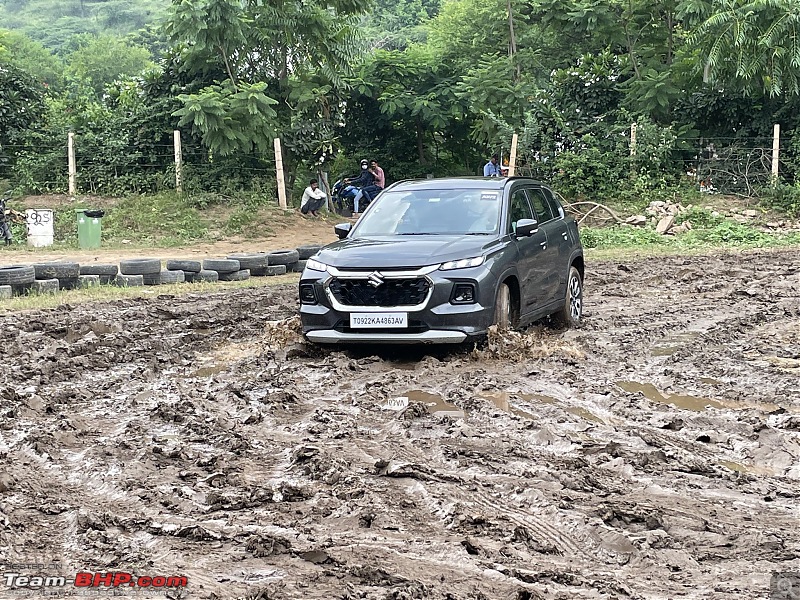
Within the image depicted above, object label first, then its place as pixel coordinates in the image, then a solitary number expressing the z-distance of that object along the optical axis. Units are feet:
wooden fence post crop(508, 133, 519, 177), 93.47
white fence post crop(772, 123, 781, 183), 90.43
